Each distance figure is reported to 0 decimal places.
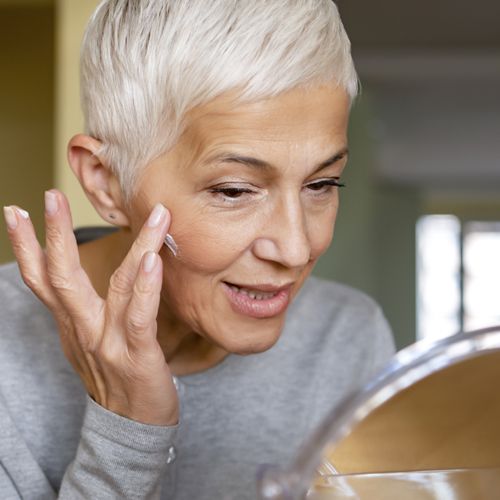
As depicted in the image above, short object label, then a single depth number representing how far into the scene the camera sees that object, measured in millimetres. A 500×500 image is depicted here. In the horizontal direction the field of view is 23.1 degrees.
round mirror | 455
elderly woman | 752
